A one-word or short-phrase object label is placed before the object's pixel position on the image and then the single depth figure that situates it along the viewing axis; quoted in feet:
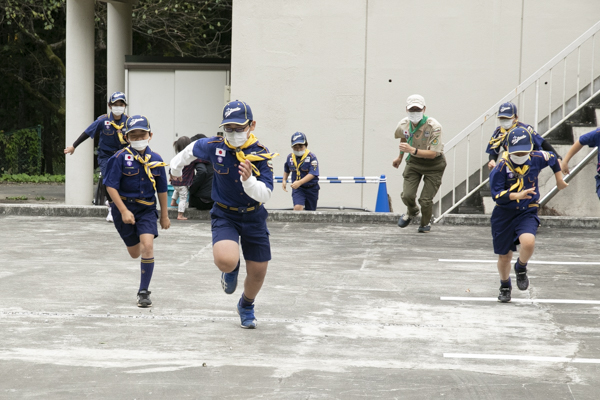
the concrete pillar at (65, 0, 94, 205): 53.67
